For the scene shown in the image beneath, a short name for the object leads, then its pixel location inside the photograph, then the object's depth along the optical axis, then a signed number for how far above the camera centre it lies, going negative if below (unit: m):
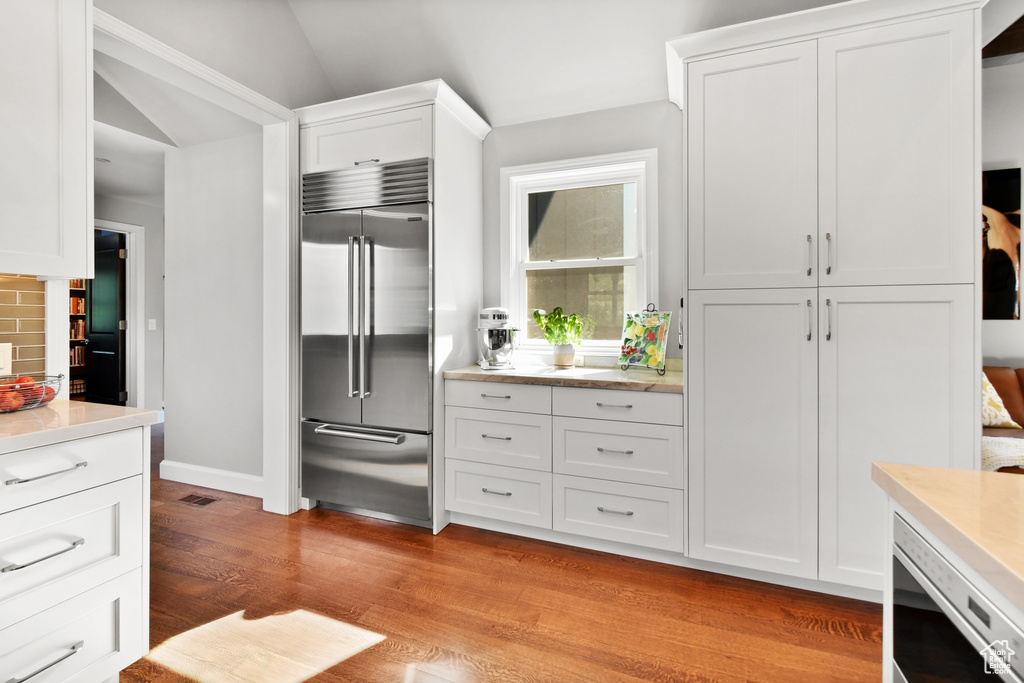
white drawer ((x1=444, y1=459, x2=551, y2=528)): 2.47 -0.80
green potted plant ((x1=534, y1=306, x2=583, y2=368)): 2.82 +0.05
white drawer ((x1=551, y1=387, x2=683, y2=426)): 2.20 -0.31
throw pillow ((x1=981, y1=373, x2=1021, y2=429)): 2.21 -0.33
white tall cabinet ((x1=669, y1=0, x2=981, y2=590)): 1.81 +0.27
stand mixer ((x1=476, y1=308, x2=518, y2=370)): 2.76 +0.01
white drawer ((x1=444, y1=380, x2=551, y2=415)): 2.46 -0.29
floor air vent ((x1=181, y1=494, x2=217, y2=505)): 3.08 -1.02
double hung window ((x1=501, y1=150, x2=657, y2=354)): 2.85 +0.61
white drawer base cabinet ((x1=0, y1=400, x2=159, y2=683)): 1.22 -0.56
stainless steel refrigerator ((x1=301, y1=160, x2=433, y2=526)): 2.59 +0.02
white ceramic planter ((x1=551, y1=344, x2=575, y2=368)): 2.82 -0.09
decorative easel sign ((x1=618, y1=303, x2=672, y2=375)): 2.57 +0.00
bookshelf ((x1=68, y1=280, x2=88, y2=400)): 5.61 +0.02
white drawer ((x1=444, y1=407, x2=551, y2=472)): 2.46 -0.51
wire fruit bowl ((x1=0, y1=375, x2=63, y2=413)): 1.46 -0.16
